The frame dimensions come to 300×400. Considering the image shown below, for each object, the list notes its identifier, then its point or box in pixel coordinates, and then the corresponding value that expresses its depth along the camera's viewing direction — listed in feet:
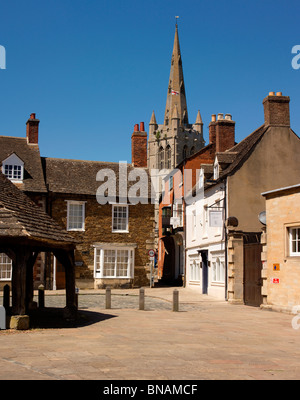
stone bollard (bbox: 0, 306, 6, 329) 41.83
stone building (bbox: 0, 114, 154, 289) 106.83
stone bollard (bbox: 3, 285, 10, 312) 53.91
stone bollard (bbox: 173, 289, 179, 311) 62.34
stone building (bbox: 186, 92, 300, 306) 76.18
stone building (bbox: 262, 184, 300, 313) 60.44
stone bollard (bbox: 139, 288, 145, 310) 63.42
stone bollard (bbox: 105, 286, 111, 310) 64.64
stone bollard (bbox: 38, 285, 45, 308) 62.90
